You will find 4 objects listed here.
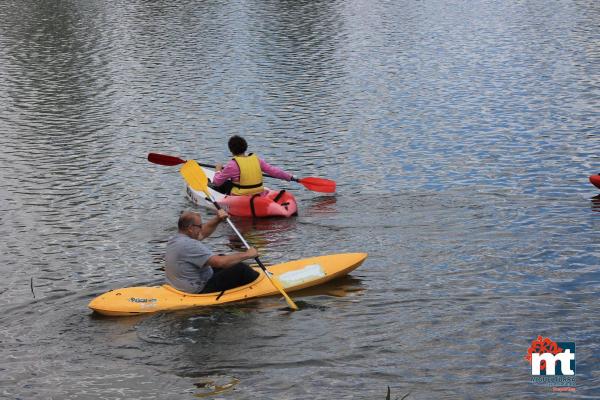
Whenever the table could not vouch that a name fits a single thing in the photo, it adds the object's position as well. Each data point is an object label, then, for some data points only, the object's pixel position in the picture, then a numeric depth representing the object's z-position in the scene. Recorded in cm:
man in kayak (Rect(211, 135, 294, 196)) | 1998
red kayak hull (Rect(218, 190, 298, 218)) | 1980
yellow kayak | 1450
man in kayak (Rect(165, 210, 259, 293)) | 1440
